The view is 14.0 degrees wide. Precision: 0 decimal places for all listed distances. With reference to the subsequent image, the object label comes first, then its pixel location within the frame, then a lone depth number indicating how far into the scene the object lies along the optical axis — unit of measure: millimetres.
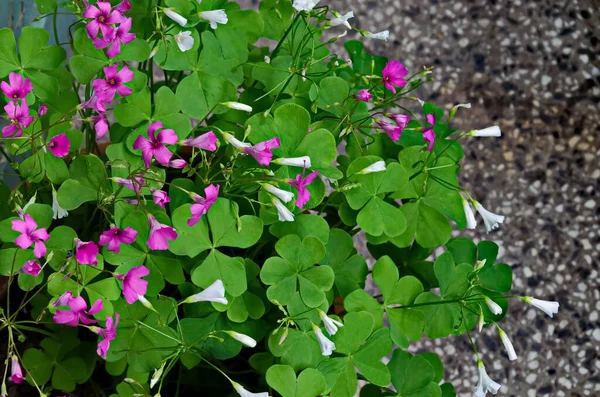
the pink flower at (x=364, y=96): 1269
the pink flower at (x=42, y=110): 1255
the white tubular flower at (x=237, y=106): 1242
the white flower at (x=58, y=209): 1252
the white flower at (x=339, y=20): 1282
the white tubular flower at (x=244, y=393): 1226
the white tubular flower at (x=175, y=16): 1243
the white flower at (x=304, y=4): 1238
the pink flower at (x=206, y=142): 1221
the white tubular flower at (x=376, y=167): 1257
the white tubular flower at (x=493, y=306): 1257
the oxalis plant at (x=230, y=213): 1235
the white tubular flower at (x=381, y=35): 1294
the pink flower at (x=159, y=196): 1216
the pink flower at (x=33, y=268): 1225
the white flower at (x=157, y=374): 1211
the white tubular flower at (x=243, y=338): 1226
